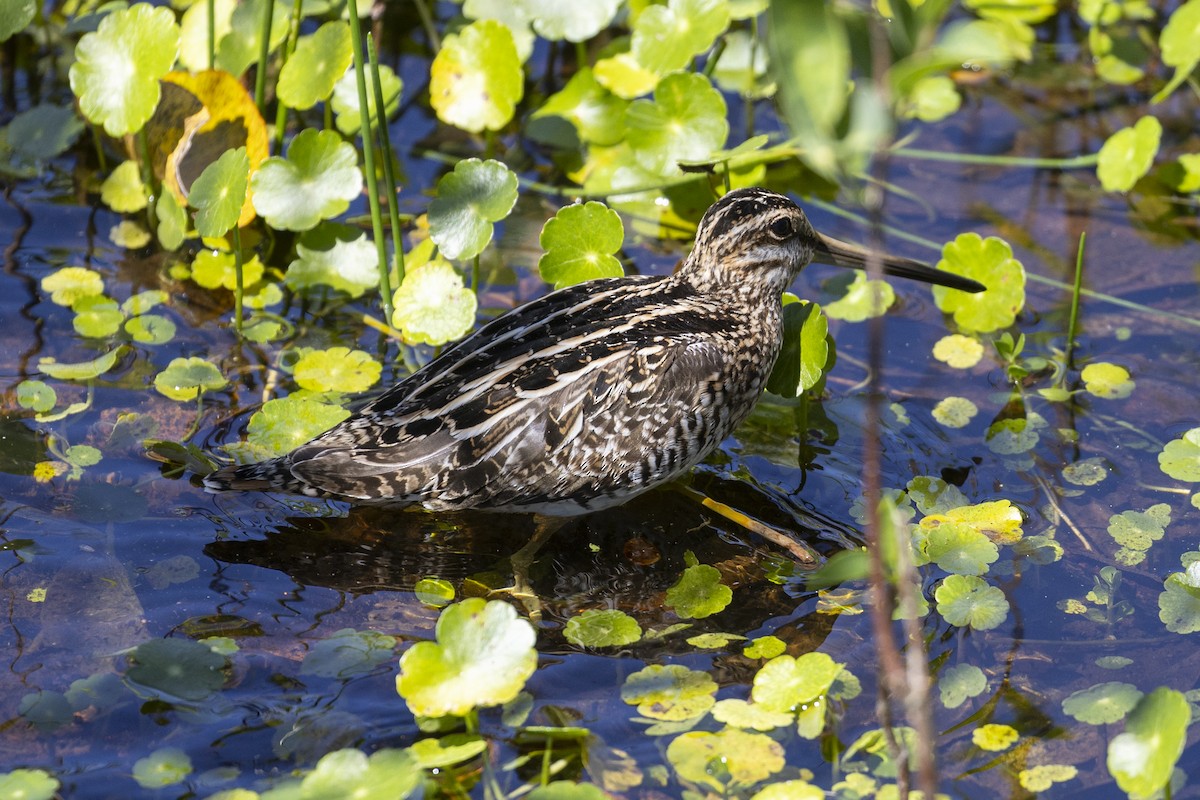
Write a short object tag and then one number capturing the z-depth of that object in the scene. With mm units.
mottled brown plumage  10008
